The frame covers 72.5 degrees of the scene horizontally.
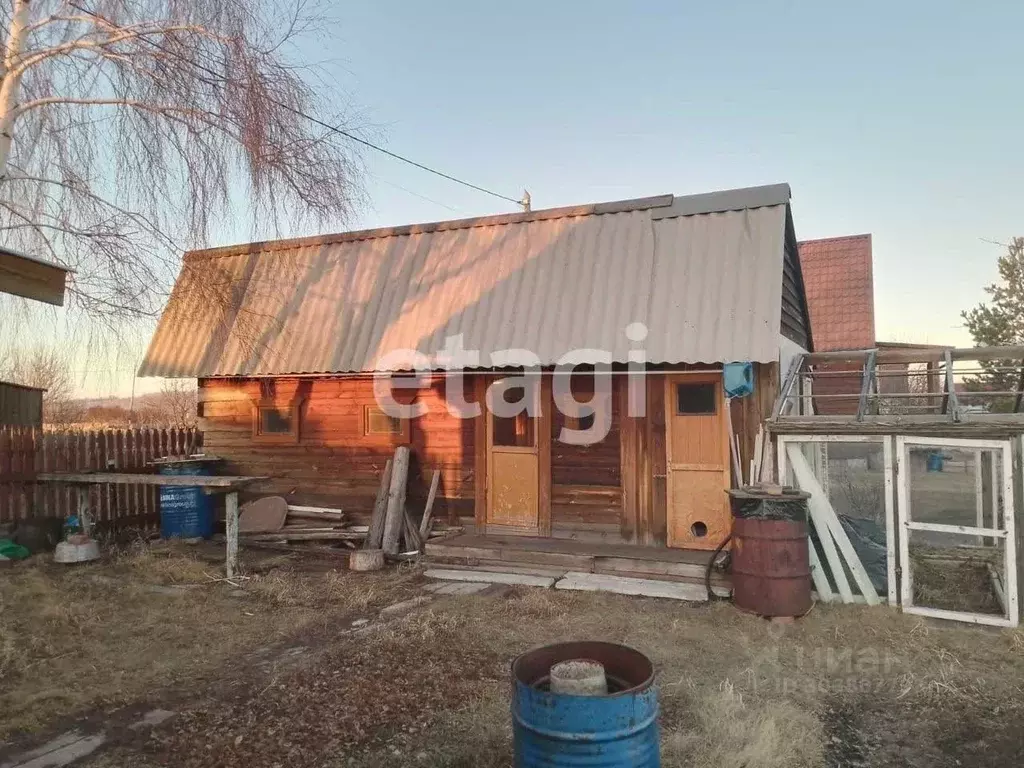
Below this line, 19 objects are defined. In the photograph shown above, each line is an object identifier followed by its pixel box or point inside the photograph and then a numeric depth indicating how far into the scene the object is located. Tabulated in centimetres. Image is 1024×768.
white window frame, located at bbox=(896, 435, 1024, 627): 637
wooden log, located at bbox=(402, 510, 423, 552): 976
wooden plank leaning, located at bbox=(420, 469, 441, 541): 985
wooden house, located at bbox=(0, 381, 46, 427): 1379
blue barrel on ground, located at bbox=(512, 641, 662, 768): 296
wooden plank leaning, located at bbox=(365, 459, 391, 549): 973
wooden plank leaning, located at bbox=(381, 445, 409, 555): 959
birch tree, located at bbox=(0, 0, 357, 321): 694
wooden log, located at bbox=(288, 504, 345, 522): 1064
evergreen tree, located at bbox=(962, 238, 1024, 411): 2491
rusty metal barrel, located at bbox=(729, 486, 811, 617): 671
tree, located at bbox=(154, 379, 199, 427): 3133
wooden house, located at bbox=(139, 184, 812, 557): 867
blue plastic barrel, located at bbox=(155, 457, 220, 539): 1091
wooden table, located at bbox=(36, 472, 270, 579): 870
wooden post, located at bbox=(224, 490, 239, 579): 870
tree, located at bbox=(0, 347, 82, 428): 784
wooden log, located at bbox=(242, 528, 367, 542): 1027
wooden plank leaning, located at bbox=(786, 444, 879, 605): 711
